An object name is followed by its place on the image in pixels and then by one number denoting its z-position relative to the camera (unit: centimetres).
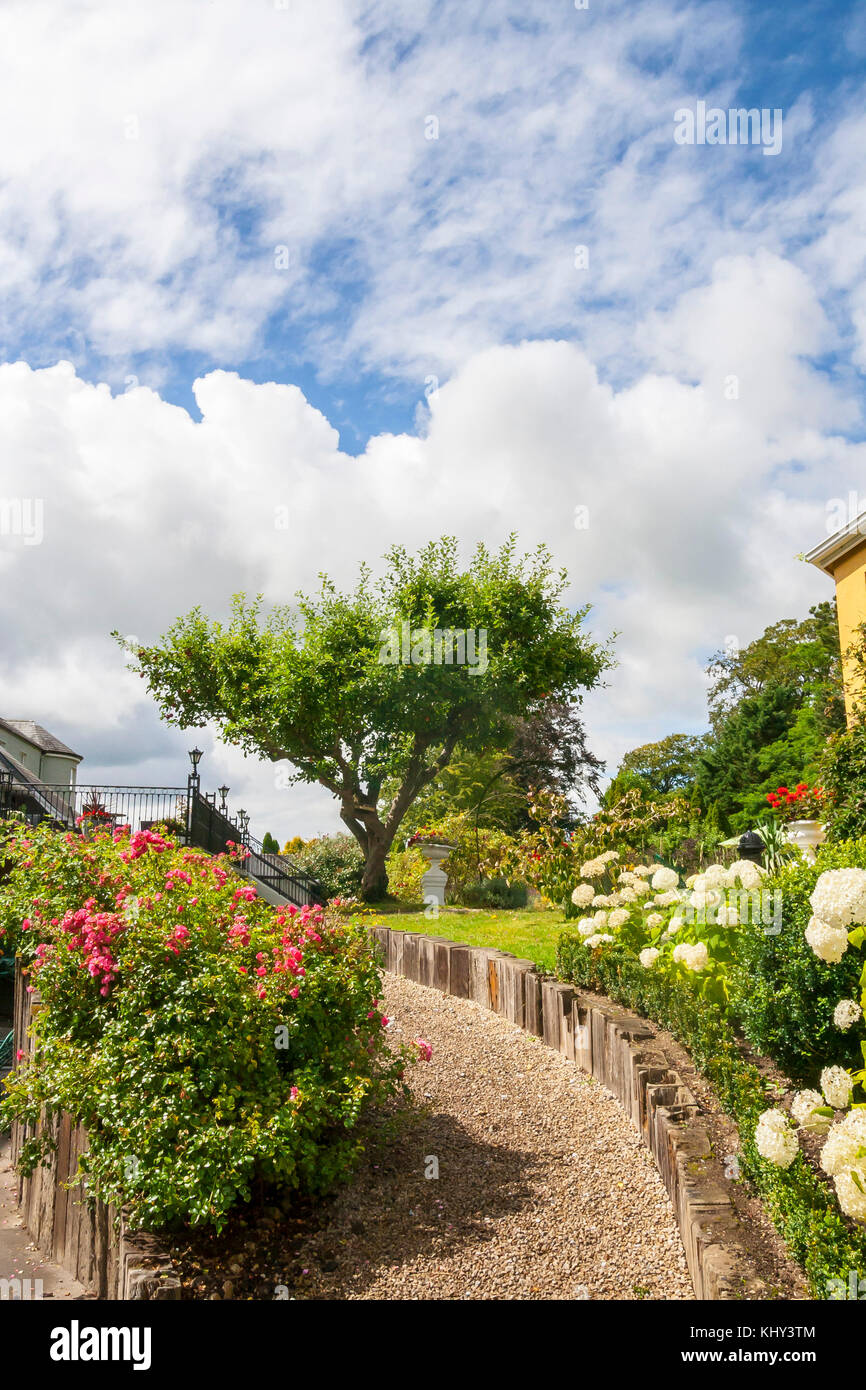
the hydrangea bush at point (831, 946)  338
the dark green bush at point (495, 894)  1472
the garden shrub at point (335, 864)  1903
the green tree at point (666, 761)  3803
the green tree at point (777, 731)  2194
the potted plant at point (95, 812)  1517
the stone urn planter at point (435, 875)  1497
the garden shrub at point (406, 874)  1836
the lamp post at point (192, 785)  1856
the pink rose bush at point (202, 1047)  394
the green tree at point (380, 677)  1783
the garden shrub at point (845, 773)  1024
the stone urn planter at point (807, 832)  1195
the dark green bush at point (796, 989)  417
